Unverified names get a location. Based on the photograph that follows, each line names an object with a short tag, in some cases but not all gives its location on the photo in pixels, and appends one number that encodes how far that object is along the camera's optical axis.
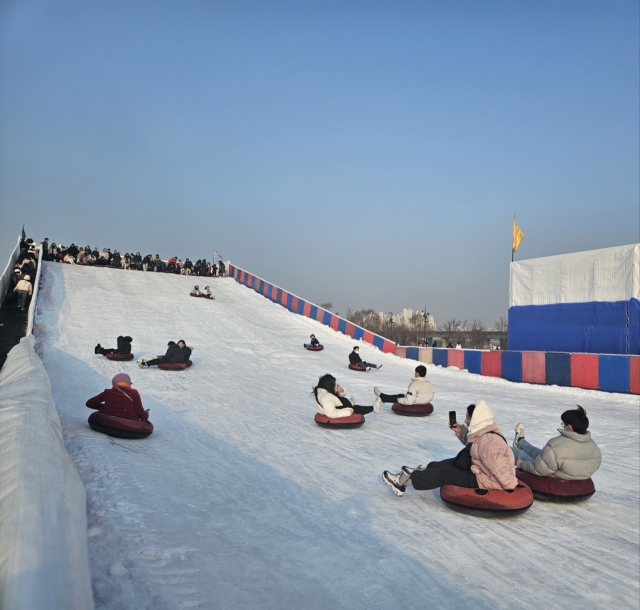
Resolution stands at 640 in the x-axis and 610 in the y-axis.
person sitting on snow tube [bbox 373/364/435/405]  9.36
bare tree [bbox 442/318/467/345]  67.20
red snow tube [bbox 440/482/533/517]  4.51
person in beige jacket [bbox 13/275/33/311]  16.19
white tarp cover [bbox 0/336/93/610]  1.90
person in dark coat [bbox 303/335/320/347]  17.95
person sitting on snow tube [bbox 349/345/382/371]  15.58
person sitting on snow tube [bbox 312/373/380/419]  7.88
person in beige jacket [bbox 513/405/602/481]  4.83
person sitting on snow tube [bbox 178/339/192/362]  12.79
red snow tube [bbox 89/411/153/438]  6.26
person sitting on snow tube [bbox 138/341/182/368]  12.48
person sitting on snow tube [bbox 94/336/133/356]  13.07
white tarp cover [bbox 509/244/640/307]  14.48
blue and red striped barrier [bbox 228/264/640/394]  12.58
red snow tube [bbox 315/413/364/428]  7.88
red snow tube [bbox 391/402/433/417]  9.35
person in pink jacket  4.47
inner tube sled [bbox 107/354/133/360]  13.01
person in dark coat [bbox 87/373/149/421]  6.44
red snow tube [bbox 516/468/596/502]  5.02
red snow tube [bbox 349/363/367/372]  15.54
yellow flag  19.90
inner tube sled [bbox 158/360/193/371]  12.40
